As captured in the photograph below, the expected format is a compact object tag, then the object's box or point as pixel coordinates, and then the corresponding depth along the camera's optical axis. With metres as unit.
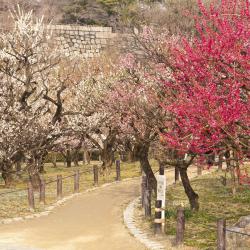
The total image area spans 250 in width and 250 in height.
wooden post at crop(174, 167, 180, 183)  22.62
